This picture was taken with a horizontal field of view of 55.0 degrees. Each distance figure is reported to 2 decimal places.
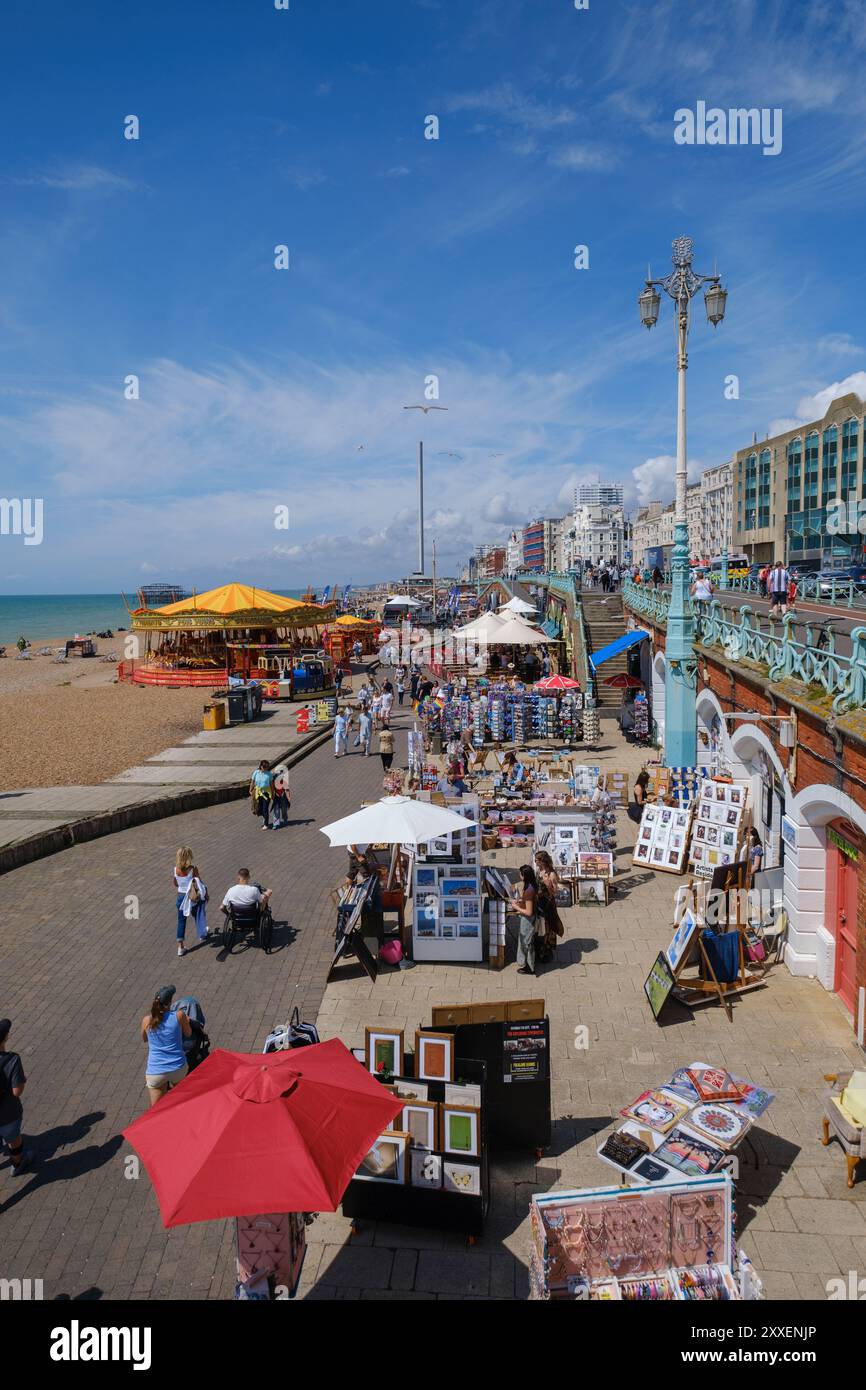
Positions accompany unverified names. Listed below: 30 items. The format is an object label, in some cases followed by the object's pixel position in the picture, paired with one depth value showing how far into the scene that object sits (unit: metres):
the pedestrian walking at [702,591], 20.38
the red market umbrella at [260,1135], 4.30
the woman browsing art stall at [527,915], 9.72
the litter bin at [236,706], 29.22
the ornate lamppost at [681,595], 14.71
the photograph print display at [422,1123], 5.84
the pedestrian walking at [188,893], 10.72
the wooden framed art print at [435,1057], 6.29
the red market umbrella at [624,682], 25.91
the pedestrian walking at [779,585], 19.11
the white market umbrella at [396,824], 9.87
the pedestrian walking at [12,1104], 6.54
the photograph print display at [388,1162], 5.79
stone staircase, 29.23
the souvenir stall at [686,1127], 5.80
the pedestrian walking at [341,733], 24.30
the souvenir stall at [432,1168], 5.72
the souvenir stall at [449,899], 10.36
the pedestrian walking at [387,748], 21.64
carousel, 39.69
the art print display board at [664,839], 13.21
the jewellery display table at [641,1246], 4.89
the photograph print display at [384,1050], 6.40
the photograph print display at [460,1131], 5.82
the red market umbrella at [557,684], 23.38
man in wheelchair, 10.73
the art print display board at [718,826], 12.68
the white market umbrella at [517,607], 38.09
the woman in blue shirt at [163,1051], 6.98
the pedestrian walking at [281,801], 16.77
